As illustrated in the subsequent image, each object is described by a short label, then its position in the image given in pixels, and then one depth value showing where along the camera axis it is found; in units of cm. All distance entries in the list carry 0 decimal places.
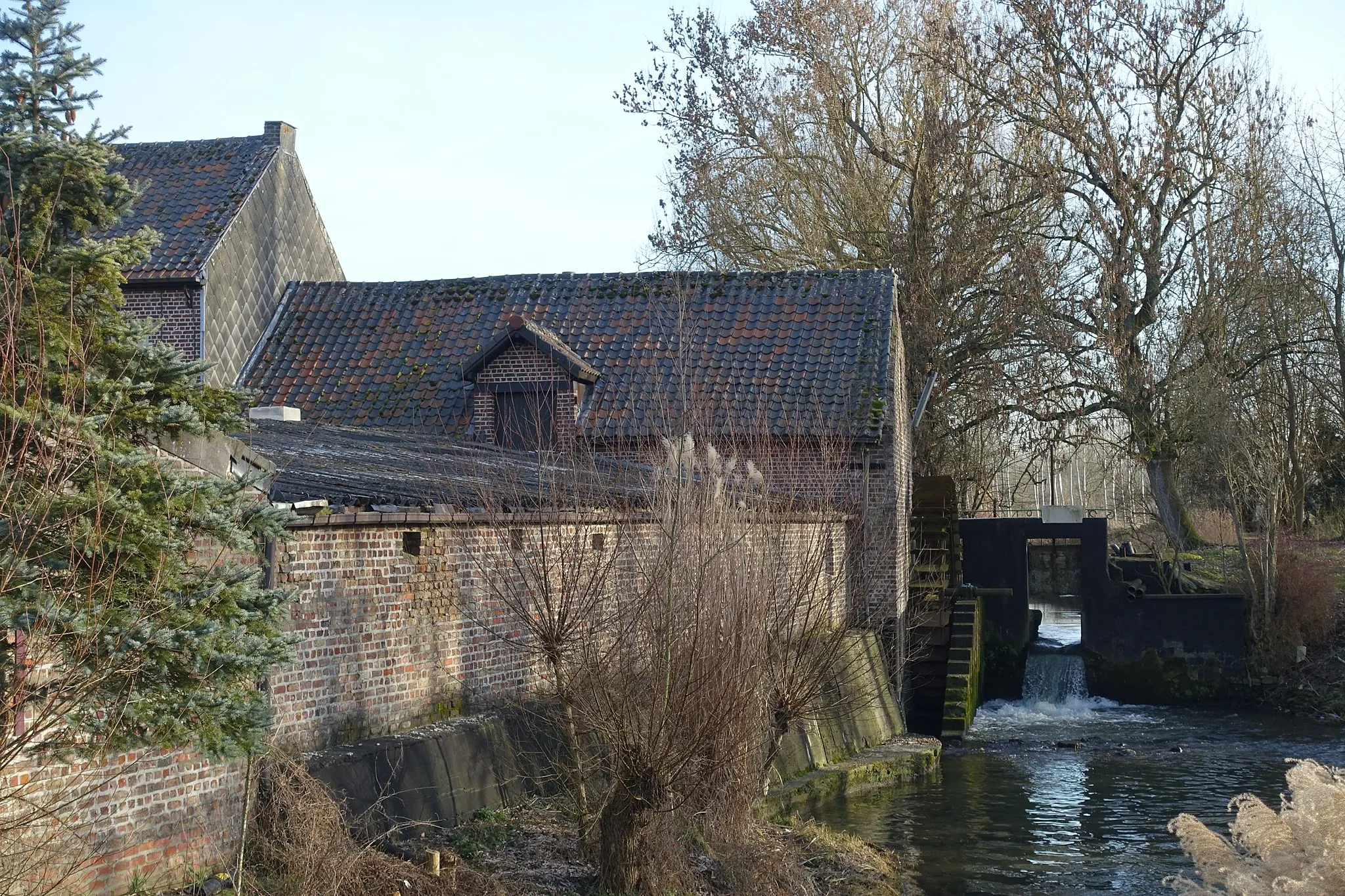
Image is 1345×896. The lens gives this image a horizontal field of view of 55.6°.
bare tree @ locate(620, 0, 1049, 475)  2400
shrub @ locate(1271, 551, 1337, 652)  2144
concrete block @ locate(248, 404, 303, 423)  1558
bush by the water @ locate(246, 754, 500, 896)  711
